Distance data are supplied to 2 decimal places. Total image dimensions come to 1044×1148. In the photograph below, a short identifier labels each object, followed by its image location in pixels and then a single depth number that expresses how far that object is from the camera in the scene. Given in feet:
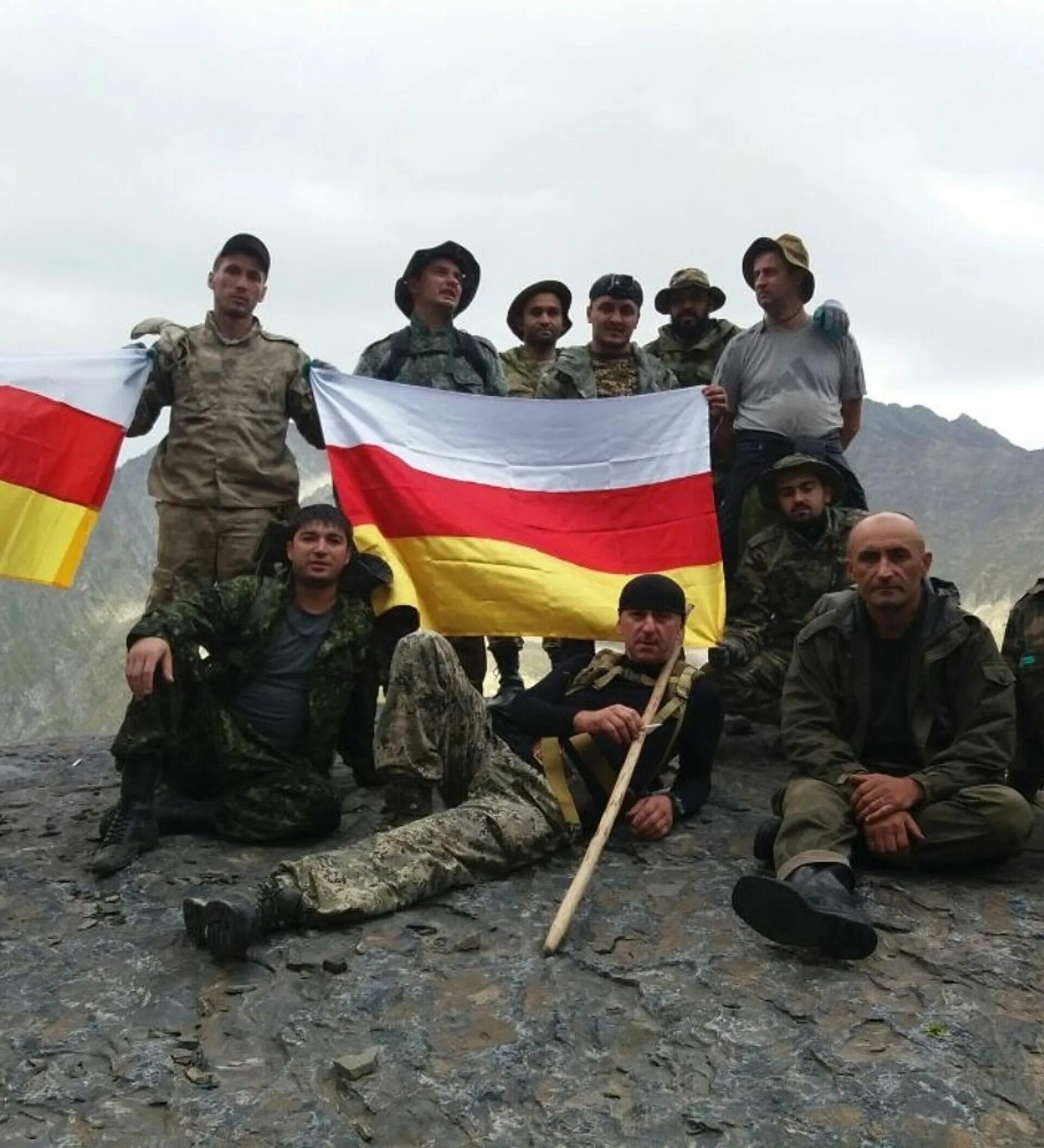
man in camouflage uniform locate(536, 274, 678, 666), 29.35
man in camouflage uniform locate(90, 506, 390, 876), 19.36
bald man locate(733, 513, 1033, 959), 16.89
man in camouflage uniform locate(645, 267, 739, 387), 31.24
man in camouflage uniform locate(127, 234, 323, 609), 24.82
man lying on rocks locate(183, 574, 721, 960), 16.79
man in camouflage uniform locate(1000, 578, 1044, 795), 19.58
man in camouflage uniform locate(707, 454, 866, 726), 25.35
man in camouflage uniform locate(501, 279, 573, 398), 32.19
